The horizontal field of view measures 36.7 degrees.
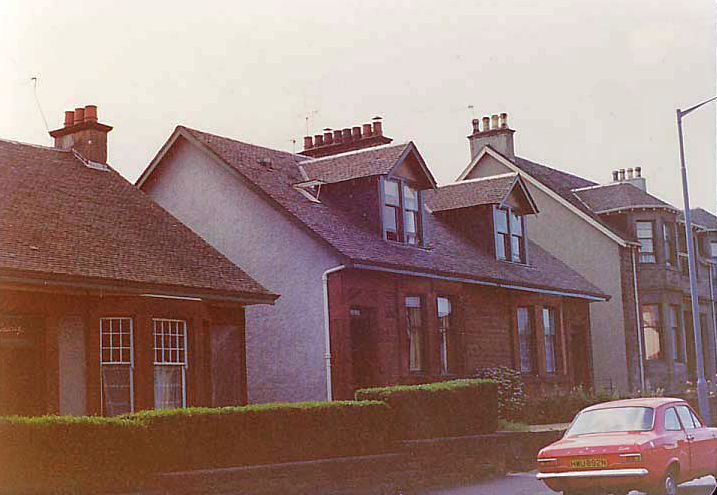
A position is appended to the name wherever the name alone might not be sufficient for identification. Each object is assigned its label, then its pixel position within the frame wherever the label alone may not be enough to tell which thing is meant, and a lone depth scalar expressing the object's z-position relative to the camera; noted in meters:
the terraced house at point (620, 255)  40.69
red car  15.43
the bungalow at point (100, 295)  18.81
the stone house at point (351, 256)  25.45
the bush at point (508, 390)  28.72
